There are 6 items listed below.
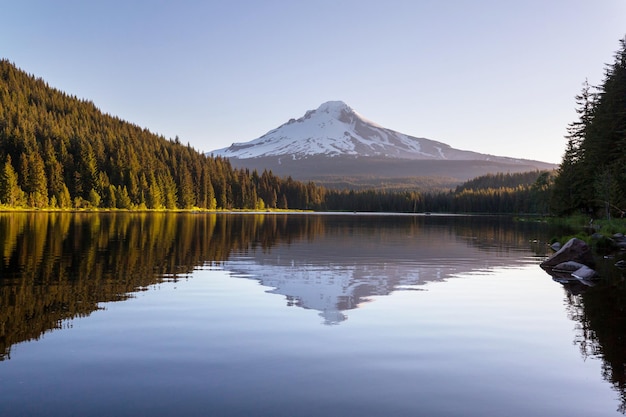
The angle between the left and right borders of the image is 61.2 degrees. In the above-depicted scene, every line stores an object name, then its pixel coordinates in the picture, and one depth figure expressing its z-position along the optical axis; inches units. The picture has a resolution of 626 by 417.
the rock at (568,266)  1156.5
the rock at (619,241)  1681.1
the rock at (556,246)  1660.9
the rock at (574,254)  1185.4
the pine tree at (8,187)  5103.3
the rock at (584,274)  1034.1
